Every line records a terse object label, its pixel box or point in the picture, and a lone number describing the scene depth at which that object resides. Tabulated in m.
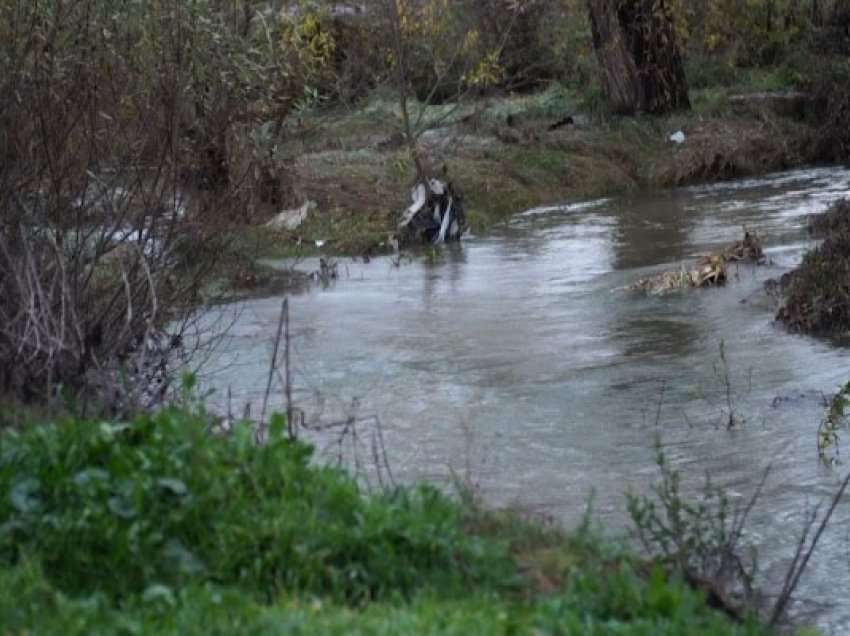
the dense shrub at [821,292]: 15.26
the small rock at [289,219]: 22.59
